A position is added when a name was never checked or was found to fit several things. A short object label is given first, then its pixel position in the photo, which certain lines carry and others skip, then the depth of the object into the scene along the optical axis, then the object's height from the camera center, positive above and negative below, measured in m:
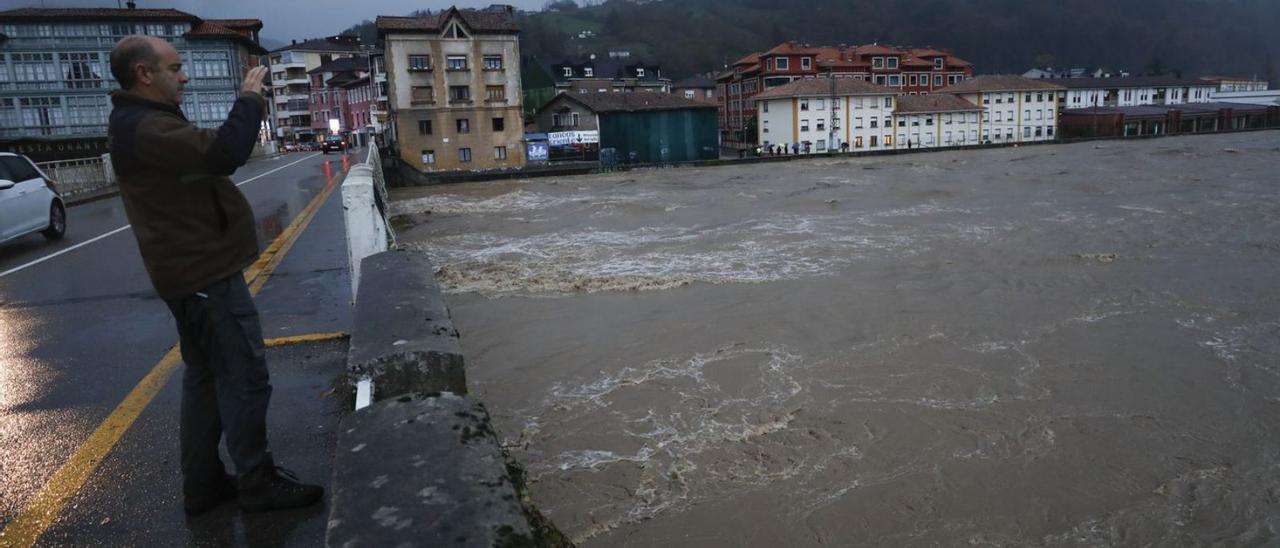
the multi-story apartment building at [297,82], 103.62 +10.34
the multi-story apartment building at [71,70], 47.50 +6.15
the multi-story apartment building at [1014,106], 77.81 +1.98
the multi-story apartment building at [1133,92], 91.44 +3.31
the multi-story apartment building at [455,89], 52.00 +4.24
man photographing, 2.66 -0.29
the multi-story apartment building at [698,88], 101.31 +6.79
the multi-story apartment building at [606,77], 95.50 +8.50
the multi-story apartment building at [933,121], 73.12 +0.88
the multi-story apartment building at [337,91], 92.56 +8.14
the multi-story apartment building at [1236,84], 122.38 +4.92
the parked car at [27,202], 11.59 -0.39
